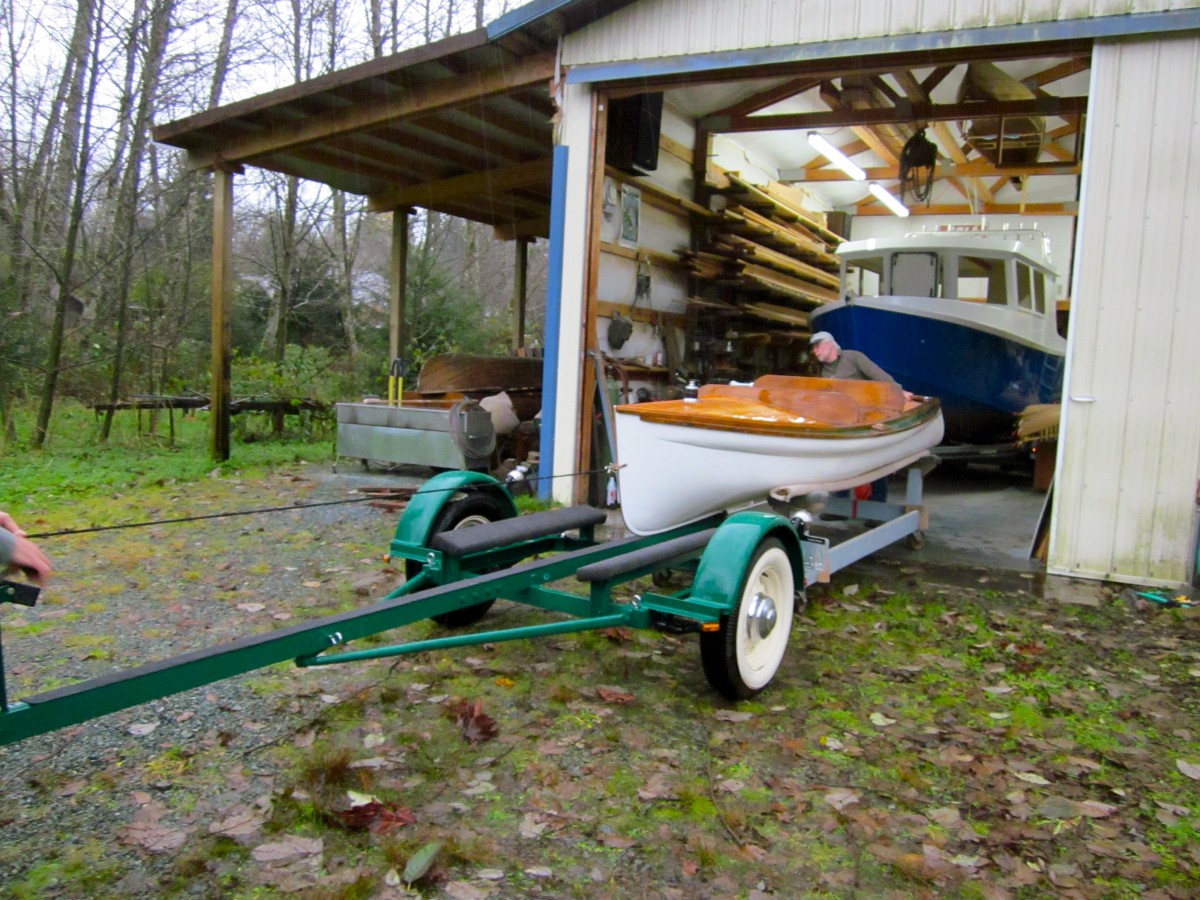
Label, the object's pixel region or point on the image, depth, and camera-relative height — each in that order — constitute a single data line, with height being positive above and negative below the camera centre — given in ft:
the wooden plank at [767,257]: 39.83 +5.44
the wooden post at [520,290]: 50.16 +4.02
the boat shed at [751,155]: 20.94 +7.59
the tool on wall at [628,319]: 31.83 +1.66
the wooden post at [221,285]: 34.24 +2.44
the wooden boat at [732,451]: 18.03 -1.58
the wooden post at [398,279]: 43.83 +3.74
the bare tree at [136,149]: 42.01 +9.62
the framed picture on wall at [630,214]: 32.53 +5.46
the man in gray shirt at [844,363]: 24.56 +0.38
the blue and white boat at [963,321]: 34.65 +2.28
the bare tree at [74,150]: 38.09 +9.21
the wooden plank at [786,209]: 41.83 +8.43
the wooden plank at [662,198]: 32.02 +6.55
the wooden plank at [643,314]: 31.86 +2.01
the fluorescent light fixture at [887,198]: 50.40 +10.28
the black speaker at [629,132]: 31.42 +8.07
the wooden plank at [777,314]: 41.93 +2.90
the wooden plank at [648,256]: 31.60 +4.15
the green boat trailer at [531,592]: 8.32 -3.10
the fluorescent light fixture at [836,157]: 40.16 +10.14
